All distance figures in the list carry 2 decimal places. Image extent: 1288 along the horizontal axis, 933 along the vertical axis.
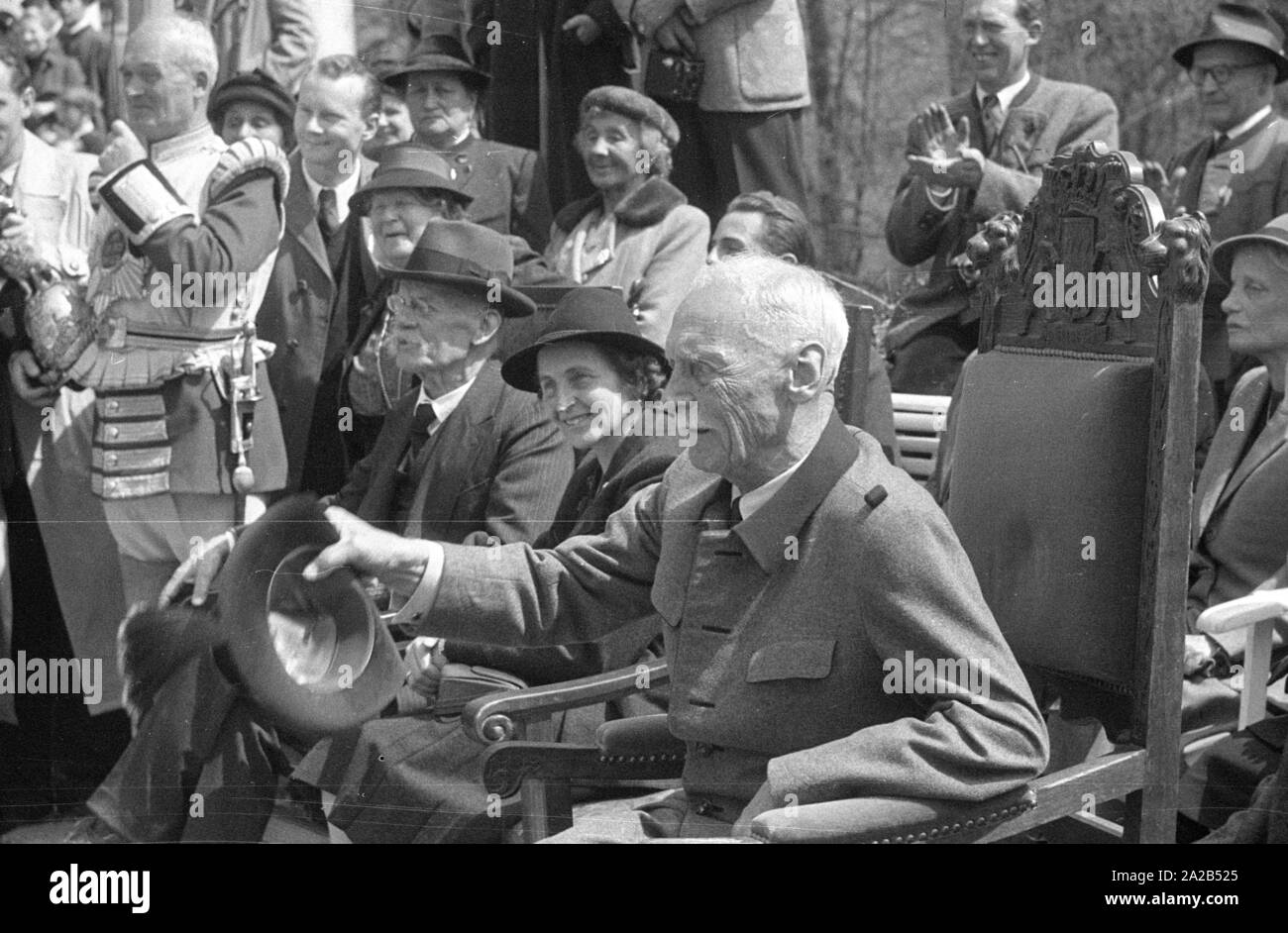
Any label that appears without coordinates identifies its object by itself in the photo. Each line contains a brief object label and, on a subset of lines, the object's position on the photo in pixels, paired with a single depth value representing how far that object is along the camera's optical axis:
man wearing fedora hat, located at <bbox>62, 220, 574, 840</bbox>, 4.04
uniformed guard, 4.27
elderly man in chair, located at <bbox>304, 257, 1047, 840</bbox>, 2.68
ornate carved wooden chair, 2.95
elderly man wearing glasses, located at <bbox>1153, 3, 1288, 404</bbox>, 4.16
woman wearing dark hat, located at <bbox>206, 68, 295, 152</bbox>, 4.24
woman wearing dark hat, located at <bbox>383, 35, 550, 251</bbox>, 4.20
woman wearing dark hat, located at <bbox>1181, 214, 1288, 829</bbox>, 3.48
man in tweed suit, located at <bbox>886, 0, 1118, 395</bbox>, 4.15
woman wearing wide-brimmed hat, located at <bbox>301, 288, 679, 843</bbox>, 3.82
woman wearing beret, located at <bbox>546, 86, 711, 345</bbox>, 4.24
